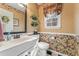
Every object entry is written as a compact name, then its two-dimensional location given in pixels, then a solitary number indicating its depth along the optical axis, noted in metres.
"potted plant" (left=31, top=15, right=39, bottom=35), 1.34
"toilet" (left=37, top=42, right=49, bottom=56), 1.31
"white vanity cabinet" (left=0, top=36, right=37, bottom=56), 1.21
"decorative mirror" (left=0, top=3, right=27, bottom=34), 1.26
